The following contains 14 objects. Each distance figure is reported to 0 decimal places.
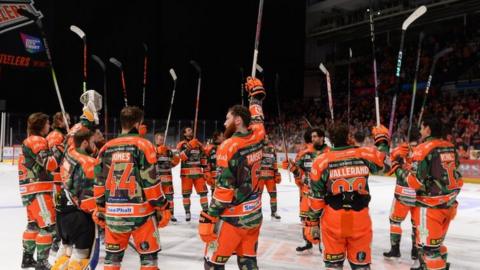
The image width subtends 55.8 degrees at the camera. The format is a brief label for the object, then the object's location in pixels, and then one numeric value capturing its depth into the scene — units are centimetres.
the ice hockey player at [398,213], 491
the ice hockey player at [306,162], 538
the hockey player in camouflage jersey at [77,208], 345
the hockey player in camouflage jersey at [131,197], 312
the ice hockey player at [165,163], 711
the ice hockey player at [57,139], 457
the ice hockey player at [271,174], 729
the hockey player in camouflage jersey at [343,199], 318
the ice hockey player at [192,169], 738
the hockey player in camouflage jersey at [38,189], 421
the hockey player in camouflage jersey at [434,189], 383
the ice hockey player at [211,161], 762
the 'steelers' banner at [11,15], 1997
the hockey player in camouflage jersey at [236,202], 309
